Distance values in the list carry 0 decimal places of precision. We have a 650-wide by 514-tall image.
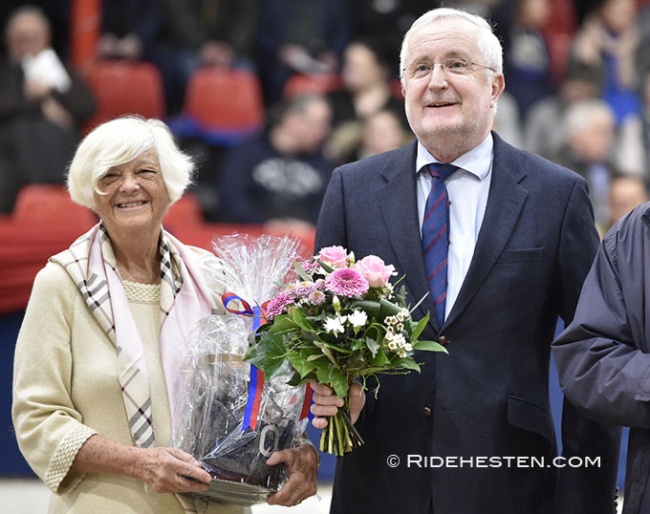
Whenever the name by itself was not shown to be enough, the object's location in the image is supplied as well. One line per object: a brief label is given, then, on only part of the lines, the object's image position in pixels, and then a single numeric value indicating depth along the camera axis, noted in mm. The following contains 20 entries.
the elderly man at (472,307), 5879
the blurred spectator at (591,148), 16234
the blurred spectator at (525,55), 16984
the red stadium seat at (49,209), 12078
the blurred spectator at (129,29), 15914
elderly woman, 5605
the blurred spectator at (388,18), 16578
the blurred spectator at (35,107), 14000
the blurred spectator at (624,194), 15445
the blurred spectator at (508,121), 16375
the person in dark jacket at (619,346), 5020
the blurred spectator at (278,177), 14602
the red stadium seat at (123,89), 15492
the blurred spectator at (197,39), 16094
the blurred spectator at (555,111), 16516
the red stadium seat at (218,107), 15766
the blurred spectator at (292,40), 16500
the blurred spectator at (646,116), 16469
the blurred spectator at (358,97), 15578
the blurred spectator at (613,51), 17422
